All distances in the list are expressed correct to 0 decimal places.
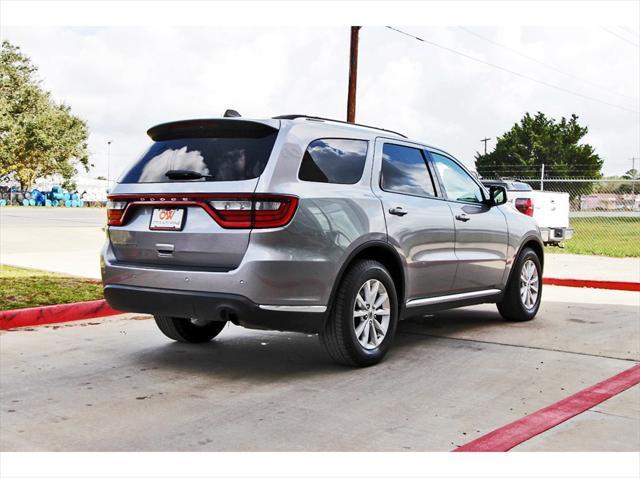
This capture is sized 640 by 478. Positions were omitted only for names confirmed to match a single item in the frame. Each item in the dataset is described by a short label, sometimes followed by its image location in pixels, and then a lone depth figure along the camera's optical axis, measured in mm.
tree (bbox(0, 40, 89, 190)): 59425
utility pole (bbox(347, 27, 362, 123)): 22875
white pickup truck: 17641
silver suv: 5223
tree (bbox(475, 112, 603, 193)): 76250
